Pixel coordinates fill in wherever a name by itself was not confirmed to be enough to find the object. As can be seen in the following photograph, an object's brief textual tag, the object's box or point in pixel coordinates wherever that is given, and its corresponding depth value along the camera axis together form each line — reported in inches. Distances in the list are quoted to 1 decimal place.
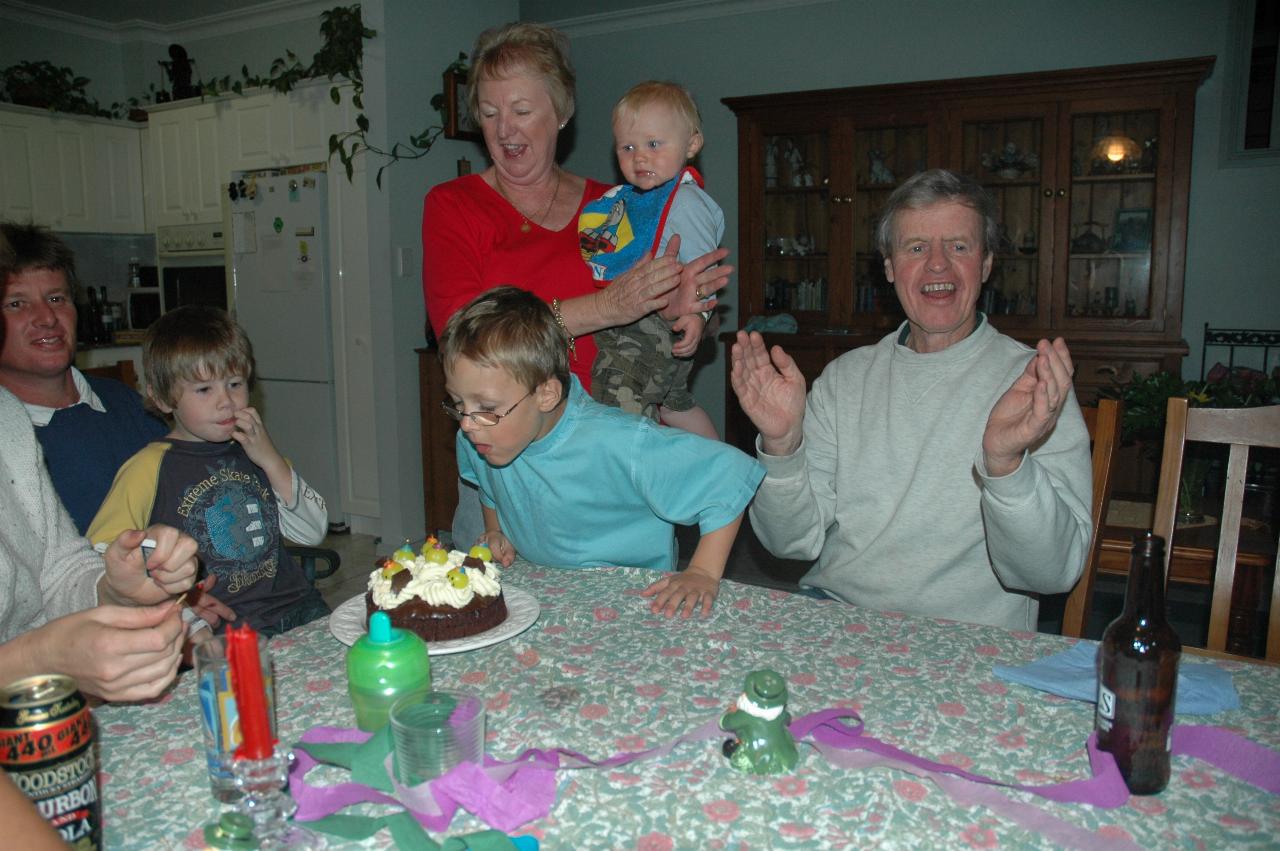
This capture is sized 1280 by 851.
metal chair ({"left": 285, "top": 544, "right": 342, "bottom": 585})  79.3
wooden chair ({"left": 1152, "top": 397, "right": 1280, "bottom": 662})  53.9
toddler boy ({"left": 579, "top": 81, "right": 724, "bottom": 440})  77.9
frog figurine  34.9
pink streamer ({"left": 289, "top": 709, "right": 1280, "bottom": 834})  32.0
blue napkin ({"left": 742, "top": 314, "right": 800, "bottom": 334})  191.3
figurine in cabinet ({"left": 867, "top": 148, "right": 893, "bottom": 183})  186.5
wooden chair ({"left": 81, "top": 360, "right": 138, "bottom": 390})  103.7
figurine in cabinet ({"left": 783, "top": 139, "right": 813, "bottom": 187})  193.9
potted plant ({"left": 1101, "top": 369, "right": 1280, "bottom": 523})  99.7
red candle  30.1
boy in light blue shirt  60.4
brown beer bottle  33.3
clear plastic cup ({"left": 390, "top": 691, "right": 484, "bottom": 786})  33.8
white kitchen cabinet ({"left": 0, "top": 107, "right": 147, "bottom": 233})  209.8
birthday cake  47.1
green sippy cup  37.8
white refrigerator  182.7
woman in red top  70.0
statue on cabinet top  224.7
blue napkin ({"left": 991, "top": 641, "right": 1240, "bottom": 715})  39.5
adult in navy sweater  72.9
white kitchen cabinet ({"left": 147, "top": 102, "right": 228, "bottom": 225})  208.8
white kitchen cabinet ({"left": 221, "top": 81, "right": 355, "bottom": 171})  180.9
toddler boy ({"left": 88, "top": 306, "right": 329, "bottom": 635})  69.7
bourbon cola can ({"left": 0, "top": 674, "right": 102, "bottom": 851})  26.3
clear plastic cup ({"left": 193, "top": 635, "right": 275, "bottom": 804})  32.5
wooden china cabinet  166.9
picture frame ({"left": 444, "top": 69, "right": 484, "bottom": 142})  165.8
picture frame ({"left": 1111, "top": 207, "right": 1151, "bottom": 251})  170.7
